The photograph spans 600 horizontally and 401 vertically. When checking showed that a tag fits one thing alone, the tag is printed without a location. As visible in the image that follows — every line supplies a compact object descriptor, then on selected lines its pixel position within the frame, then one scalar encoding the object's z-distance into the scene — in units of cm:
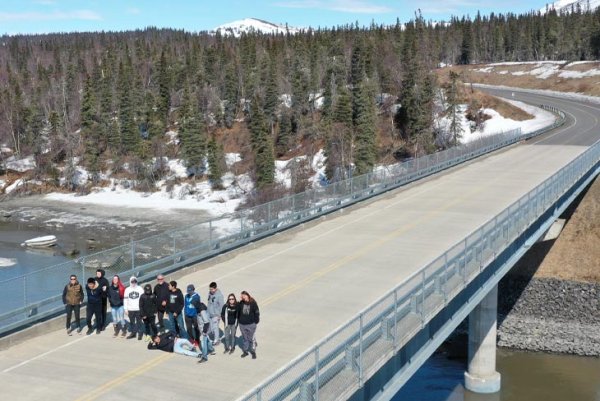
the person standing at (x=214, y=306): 1439
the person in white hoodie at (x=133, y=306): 1527
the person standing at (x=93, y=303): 1543
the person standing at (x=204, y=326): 1413
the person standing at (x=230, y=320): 1405
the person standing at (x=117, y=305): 1559
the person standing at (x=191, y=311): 1459
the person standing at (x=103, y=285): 1559
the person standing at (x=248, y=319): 1378
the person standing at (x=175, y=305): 1506
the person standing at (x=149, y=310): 1491
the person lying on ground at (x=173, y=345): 1427
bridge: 1260
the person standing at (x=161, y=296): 1523
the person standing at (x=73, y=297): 1545
